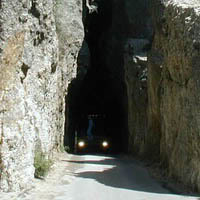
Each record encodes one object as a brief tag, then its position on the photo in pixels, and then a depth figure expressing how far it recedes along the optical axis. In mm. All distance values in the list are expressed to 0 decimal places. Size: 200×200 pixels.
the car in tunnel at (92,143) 24984
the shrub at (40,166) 10148
